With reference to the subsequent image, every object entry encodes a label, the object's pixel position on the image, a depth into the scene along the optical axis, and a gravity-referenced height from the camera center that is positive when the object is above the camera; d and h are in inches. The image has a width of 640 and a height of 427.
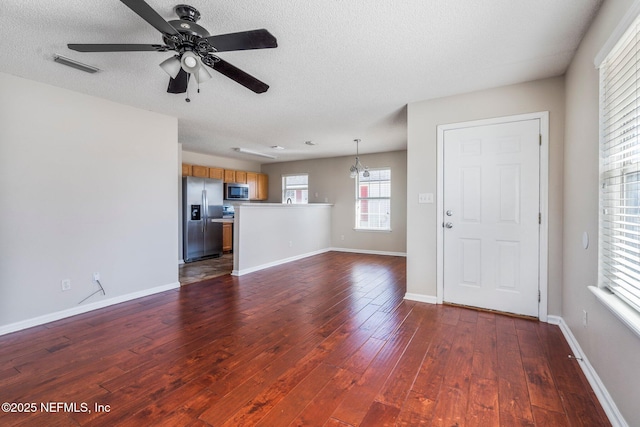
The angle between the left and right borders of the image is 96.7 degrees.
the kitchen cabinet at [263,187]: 325.4 +26.9
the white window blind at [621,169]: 57.2 +9.5
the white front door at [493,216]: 115.9 -2.1
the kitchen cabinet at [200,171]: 254.4 +35.1
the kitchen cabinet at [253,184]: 313.9 +28.7
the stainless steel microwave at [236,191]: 288.2 +19.1
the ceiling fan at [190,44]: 66.4 +41.4
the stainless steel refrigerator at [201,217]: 235.1 -6.3
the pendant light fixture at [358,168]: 235.6 +36.2
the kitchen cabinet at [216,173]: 271.0 +35.4
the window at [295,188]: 318.0 +24.7
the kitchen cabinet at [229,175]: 286.2 +34.8
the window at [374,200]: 273.0 +10.0
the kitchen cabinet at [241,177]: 299.4 +35.1
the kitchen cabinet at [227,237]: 279.5 -27.7
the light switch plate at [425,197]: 134.6 +6.2
